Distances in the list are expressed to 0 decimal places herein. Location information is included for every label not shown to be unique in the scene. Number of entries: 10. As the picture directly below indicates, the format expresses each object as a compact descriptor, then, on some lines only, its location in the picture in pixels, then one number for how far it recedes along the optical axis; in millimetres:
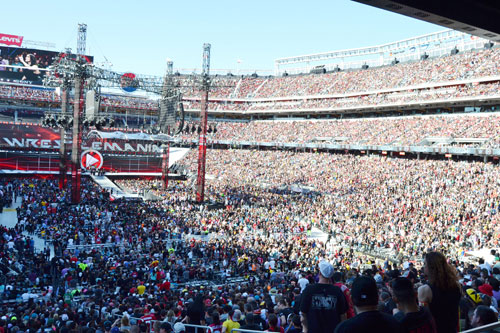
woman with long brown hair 4266
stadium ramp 35556
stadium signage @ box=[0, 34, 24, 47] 64000
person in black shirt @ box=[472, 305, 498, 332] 4562
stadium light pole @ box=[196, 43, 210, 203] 38844
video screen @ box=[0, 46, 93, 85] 64438
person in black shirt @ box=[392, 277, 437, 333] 3545
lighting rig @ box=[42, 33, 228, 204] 32750
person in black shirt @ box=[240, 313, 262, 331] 5956
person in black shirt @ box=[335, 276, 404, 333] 2963
